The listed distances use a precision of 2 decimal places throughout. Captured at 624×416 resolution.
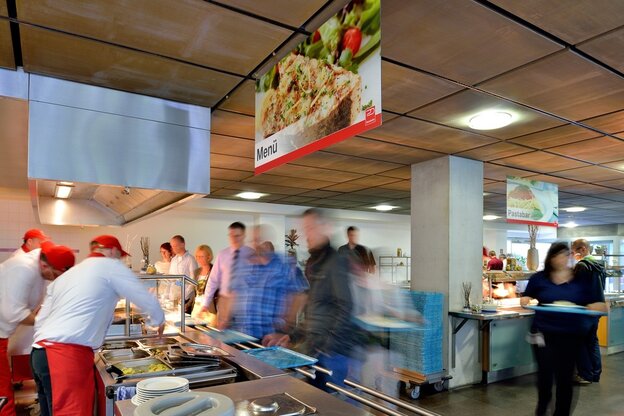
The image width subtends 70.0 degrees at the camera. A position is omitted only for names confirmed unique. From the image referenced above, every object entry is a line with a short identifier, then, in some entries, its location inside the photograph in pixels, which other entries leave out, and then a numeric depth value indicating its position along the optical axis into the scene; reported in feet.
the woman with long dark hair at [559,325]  10.73
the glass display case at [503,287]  19.60
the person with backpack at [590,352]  15.83
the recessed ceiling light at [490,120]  11.05
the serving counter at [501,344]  16.21
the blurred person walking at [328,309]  8.21
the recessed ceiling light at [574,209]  30.87
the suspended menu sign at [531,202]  18.45
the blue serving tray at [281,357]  7.42
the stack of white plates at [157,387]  5.14
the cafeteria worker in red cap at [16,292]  10.87
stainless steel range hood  8.54
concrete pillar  16.15
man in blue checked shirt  11.35
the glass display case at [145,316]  10.64
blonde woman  16.42
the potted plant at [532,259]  23.54
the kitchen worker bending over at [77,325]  7.32
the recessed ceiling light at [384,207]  31.24
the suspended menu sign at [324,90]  5.31
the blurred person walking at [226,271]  12.43
